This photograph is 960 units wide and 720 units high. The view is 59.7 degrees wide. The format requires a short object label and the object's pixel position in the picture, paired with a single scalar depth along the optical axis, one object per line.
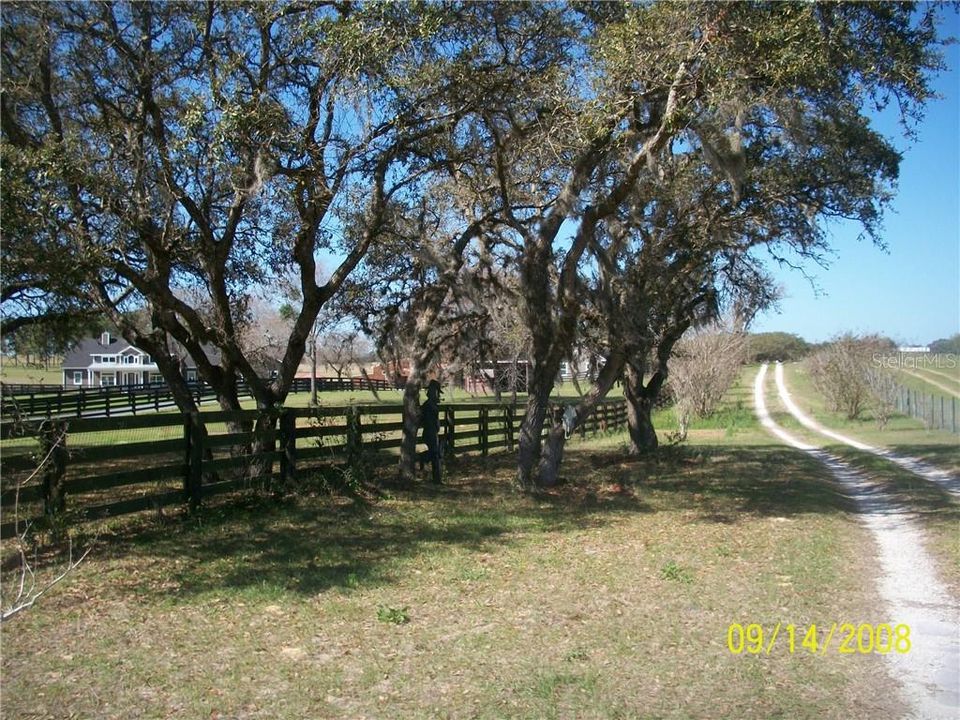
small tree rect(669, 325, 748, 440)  36.78
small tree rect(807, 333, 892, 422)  33.50
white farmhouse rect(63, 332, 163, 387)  61.69
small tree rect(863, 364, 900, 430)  32.00
